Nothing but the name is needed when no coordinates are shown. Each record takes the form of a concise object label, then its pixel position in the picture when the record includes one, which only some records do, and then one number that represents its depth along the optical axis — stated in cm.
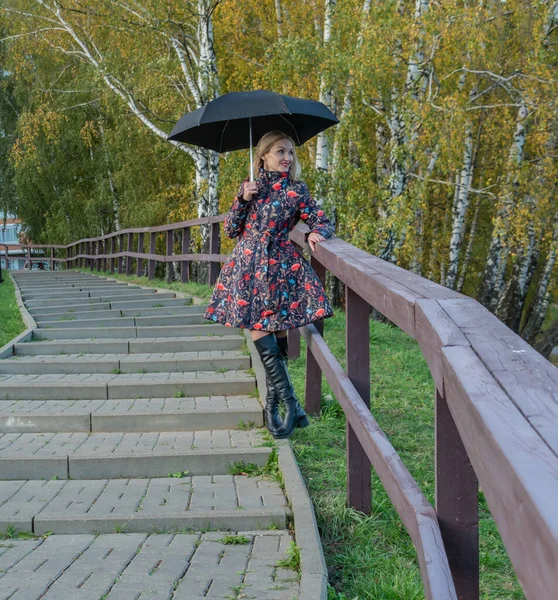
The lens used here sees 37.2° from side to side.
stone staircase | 318
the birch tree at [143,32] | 1501
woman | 452
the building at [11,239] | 7931
